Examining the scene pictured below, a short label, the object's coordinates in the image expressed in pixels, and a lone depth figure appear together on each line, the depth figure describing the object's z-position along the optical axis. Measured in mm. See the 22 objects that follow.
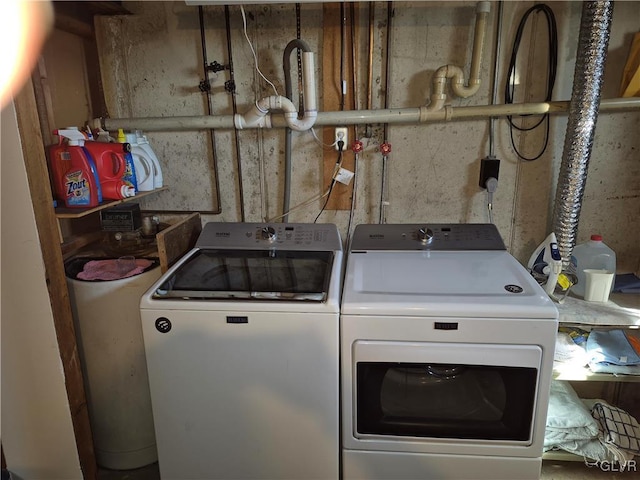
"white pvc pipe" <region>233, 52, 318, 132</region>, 1834
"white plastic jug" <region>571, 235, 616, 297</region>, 1896
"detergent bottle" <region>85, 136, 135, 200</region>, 1688
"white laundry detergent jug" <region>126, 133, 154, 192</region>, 1933
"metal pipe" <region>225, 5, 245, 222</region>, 1954
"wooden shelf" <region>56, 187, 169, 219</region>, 1514
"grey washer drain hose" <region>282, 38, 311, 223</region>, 1824
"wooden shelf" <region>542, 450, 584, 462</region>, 1781
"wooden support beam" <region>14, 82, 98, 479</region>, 1365
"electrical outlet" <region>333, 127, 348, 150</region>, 2031
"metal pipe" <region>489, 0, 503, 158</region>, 1850
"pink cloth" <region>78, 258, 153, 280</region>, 1695
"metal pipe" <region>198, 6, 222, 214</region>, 1960
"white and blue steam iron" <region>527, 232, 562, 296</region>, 1685
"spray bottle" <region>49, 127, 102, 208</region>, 1592
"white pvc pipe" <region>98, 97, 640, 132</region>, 1850
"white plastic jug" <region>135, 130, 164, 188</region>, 1985
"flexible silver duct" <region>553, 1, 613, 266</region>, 1653
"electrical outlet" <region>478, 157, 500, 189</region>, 1977
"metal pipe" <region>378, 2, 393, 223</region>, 1902
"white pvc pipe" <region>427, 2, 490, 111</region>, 1819
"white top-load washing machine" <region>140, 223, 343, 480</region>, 1402
